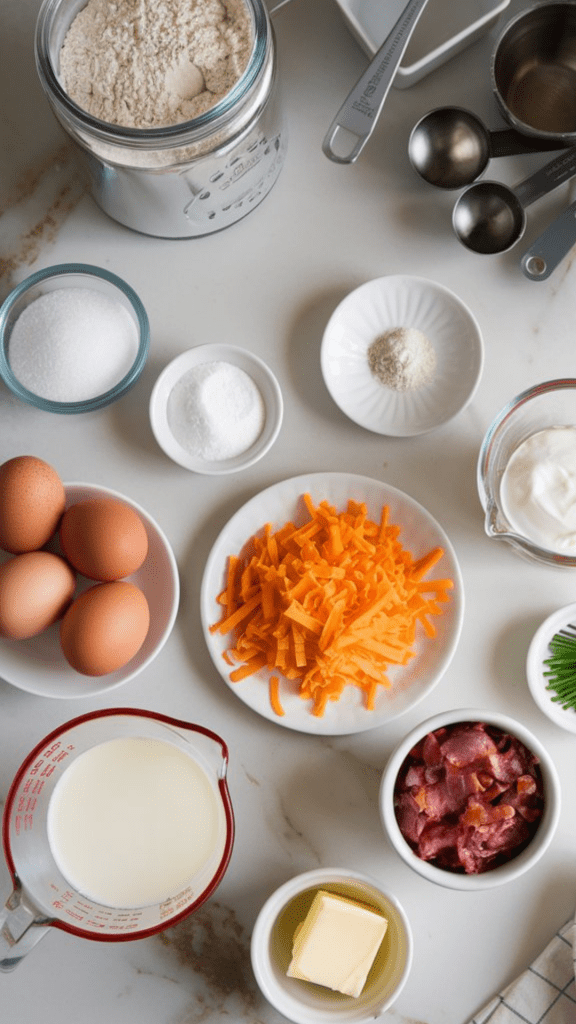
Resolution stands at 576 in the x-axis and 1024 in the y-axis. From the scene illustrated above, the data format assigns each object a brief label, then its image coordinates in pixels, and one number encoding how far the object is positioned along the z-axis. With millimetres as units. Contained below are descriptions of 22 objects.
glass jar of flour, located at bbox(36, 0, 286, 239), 1188
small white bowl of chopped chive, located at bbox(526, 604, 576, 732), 1374
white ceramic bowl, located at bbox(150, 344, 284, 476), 1390
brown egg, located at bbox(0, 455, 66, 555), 1246
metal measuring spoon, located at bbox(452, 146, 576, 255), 1401
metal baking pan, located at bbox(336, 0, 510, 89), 1398
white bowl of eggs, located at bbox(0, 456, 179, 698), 1247
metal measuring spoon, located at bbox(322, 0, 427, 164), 1329
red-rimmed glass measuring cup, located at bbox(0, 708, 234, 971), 1251
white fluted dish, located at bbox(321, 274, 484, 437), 1403
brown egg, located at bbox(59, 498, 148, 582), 1256
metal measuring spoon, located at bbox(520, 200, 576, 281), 1396
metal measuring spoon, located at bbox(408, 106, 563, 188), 1415
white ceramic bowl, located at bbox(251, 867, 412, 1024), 1273
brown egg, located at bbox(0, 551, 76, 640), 1240
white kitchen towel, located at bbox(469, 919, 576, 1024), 1355
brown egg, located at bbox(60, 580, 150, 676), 1240
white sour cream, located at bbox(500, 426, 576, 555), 1306
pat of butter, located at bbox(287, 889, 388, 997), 1269
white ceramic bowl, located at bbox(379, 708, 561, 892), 1250
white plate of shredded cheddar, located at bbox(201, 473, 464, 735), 1296
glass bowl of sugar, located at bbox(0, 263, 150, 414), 1351
